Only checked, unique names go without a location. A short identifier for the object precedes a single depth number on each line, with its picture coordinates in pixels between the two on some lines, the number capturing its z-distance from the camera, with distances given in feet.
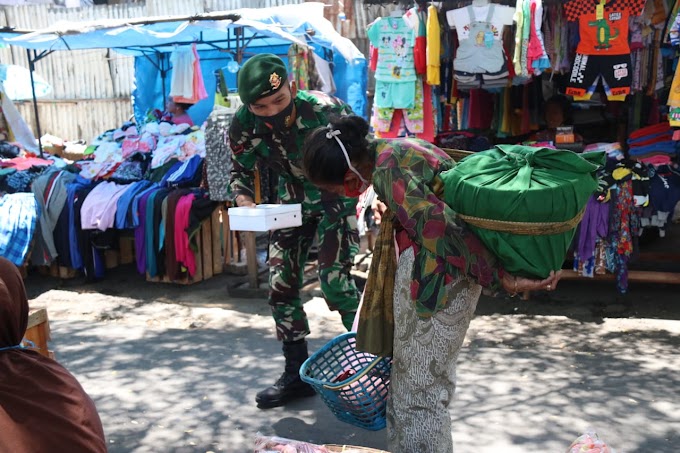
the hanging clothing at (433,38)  19.80
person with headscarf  6.26
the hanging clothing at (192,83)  29.25
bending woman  6.89
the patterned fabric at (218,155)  20.62
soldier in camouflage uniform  11.50
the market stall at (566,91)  17.92
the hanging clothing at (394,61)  20.44
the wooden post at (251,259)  20.59
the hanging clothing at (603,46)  18.07
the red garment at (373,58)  21.36
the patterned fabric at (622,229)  17.76
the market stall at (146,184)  21.49
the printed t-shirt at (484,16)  19.01
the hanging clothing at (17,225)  21.36
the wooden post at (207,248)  22.09
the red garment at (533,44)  18.49
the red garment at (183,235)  20.95
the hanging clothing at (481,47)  19.13
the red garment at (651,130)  19.56
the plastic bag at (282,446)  7.77
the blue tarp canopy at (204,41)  23.77
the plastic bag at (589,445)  7.57
